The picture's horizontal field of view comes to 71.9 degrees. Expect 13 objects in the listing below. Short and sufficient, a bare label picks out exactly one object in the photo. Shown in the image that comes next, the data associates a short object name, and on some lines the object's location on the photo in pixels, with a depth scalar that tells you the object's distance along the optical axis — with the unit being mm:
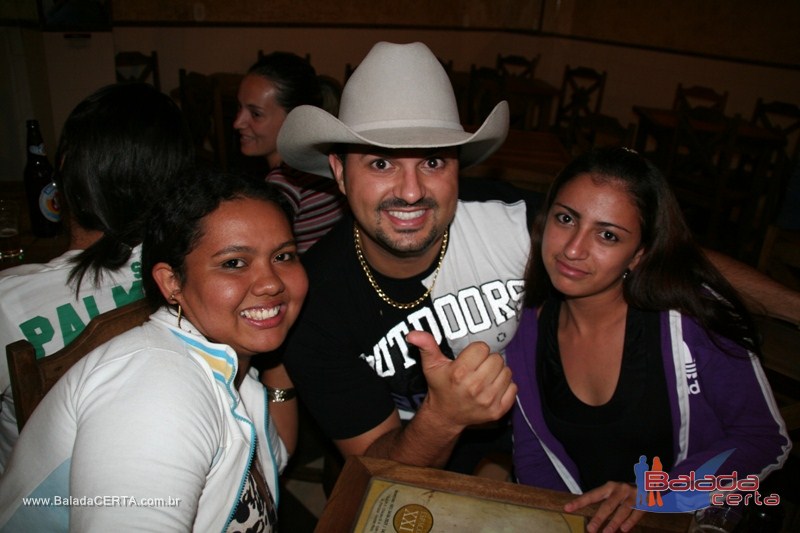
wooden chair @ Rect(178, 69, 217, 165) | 4684
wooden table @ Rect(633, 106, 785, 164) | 5453
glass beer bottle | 2461
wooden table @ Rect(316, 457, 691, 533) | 1227
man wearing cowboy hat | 1744
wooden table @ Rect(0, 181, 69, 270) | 2329
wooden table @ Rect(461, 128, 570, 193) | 3676
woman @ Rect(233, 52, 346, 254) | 2822
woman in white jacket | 982
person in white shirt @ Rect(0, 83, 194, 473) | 1531
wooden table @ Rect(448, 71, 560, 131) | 6199
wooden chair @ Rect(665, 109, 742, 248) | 4714
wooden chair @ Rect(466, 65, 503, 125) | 5668
